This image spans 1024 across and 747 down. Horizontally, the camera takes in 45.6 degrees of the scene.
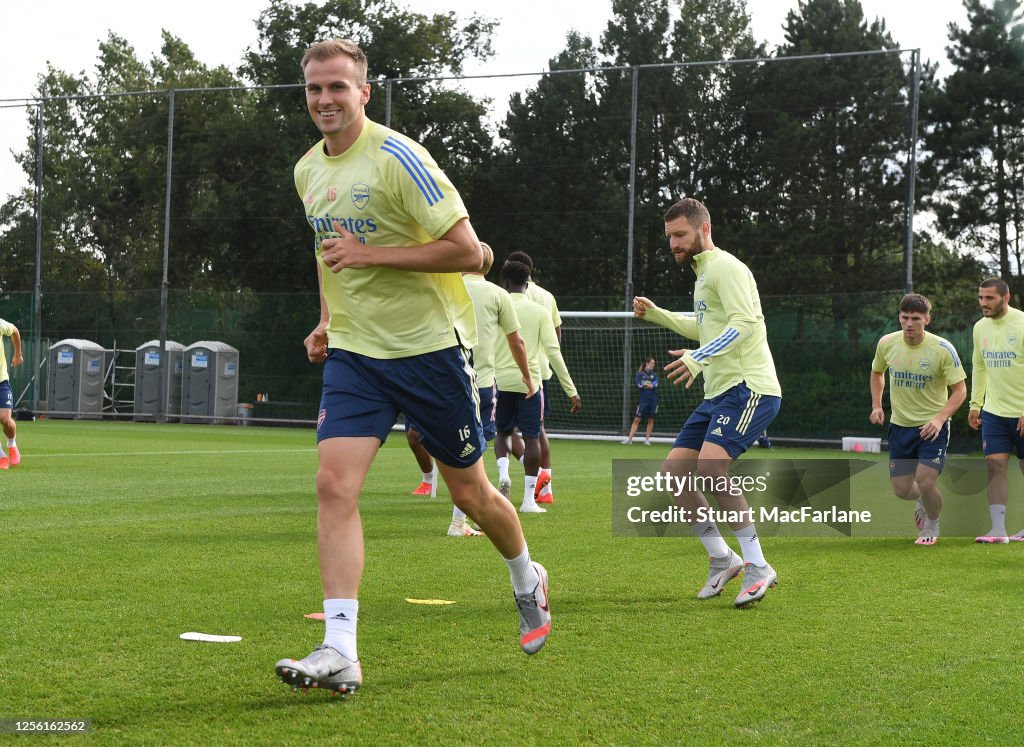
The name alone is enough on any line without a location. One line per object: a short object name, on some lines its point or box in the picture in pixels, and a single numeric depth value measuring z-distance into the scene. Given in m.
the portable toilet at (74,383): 30.44
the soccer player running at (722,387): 6.16
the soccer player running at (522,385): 10.78
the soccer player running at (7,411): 13.91
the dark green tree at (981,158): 34.56
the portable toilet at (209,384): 29.70
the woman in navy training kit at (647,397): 24.89
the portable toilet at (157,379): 30.05
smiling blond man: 4.12
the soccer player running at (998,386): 9.61
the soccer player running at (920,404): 9.18
